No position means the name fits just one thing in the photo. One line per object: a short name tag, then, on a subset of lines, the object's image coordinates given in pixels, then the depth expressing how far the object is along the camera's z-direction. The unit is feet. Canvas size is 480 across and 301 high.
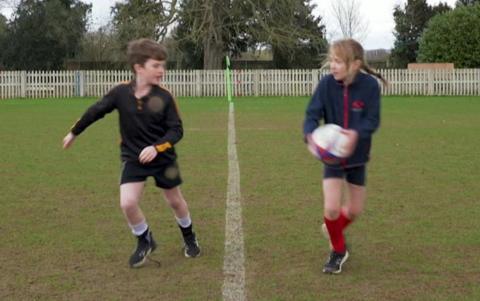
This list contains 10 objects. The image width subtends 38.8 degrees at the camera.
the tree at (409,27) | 187.52
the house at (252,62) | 173.40
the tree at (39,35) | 160.56
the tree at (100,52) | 164.14
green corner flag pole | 110.97
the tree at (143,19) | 128.88
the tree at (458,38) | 122.52
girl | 14.61
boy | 15.39
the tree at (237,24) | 129.90
